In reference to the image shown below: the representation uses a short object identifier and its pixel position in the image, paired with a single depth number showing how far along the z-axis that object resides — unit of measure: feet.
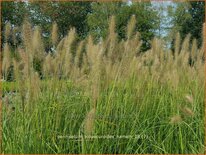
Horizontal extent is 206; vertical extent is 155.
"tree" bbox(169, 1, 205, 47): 62.28
